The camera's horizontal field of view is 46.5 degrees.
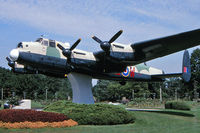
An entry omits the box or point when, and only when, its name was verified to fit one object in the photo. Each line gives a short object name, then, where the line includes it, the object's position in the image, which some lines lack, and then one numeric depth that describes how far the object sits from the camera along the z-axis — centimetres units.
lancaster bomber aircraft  1947
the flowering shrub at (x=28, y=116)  1477
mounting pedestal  2250
